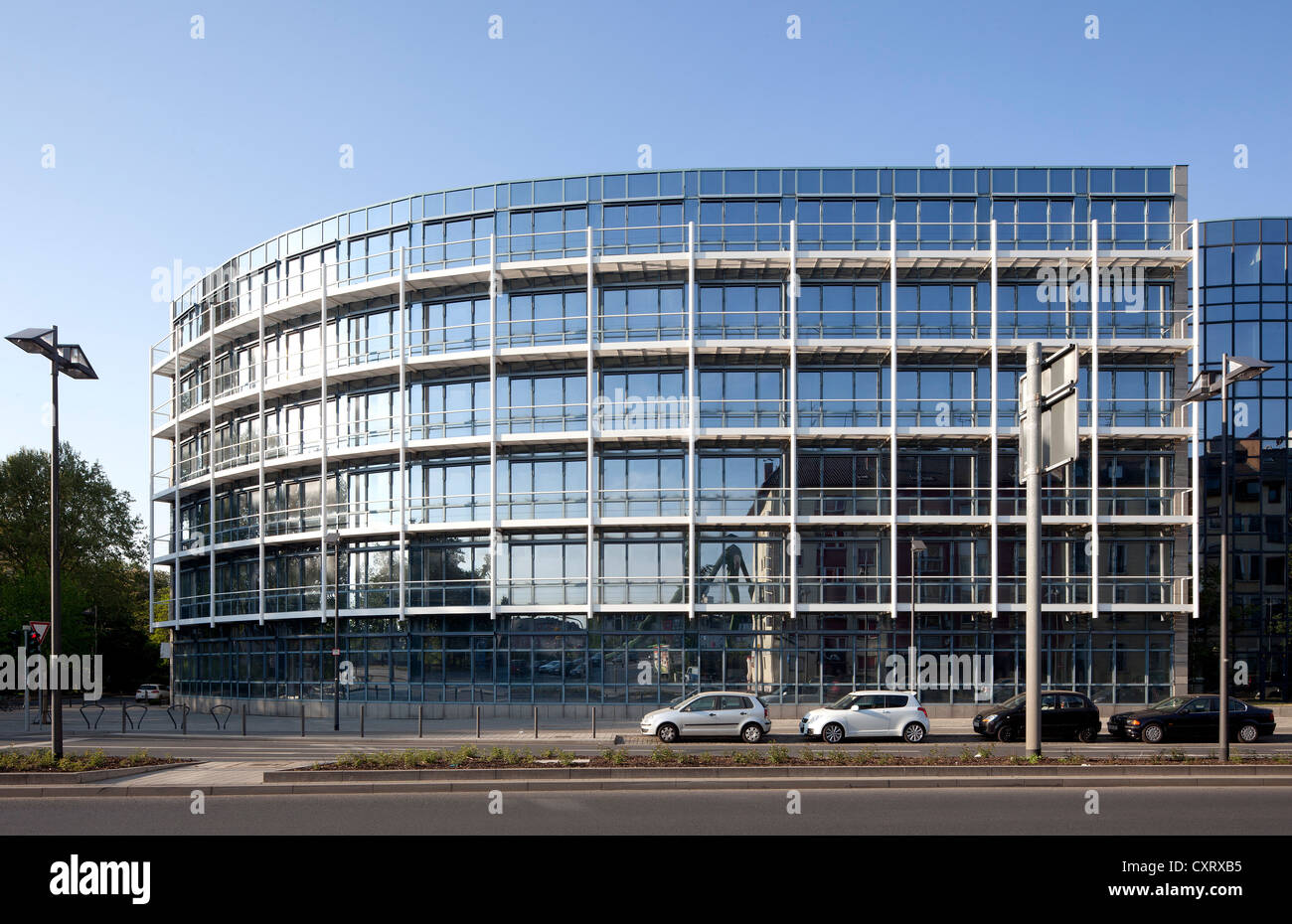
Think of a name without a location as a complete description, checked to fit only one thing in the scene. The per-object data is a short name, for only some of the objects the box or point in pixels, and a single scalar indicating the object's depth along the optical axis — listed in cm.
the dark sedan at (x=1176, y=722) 2722
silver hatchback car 2639
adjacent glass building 5075
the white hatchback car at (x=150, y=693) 5622
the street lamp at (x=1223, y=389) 2034
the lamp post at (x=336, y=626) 3274
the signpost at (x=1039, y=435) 1609
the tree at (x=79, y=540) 6284
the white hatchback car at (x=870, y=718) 2600
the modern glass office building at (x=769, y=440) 3684
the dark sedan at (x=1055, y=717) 2756
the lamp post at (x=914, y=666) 3322
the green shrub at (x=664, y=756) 1795
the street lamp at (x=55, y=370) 1903
